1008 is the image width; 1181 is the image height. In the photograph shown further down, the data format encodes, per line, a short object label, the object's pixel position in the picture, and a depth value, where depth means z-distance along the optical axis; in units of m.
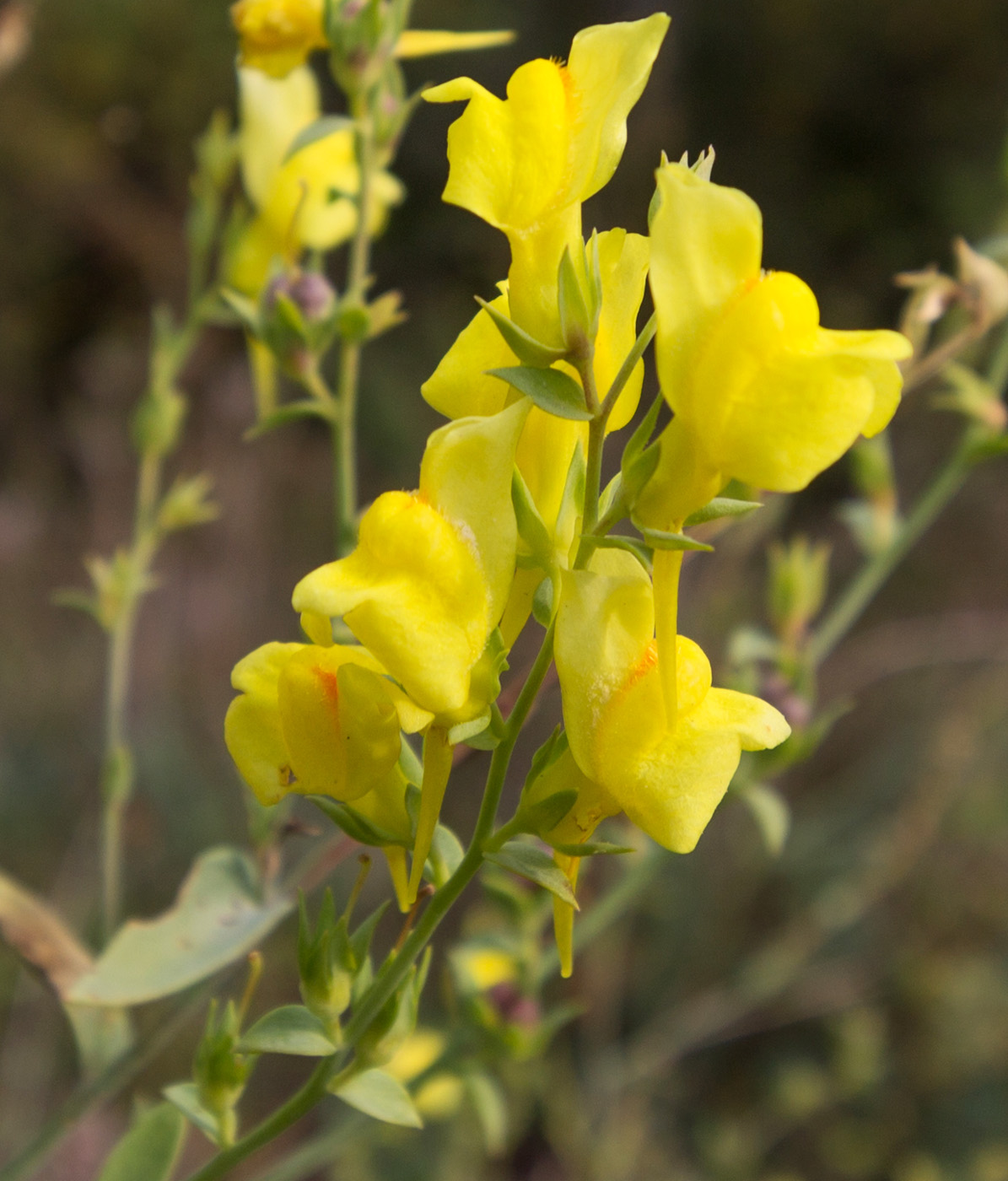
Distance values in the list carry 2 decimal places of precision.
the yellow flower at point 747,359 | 0.21
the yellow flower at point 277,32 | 0.28
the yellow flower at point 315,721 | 0.22
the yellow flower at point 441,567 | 0.21
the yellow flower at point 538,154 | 0.22
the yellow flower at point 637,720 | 0.22
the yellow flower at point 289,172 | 0.32
